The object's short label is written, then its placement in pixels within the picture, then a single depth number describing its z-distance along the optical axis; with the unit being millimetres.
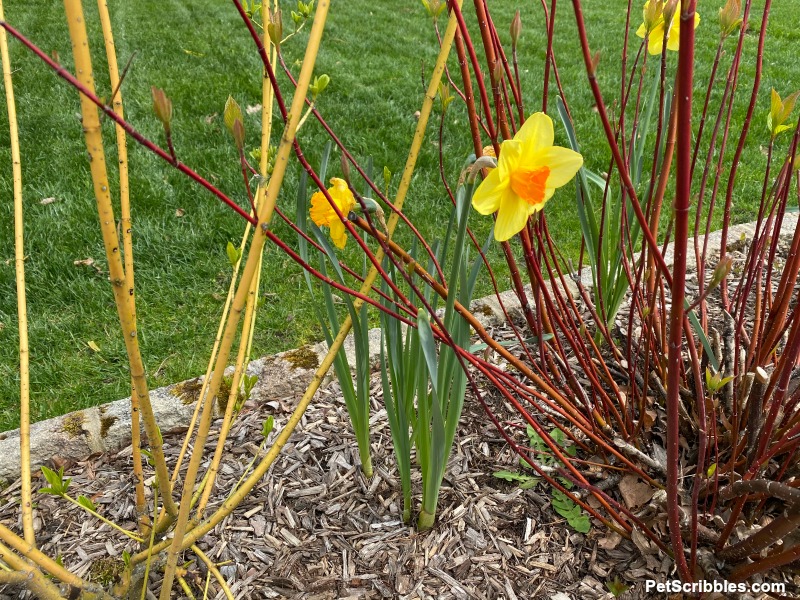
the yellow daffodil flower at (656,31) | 1231
